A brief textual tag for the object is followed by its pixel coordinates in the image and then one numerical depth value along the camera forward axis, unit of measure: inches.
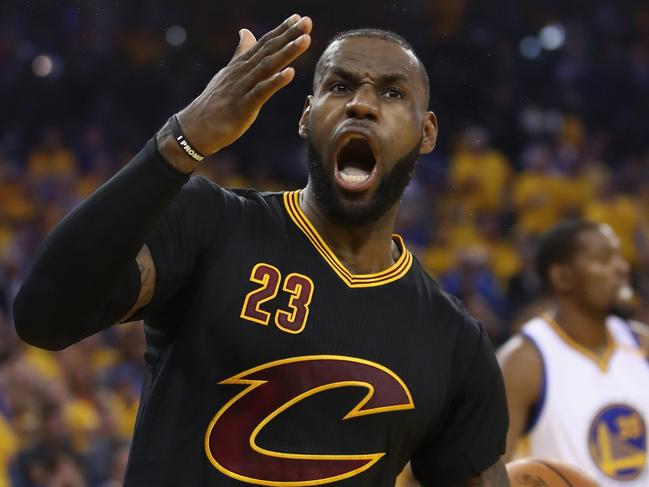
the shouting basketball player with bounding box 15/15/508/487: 172.4
